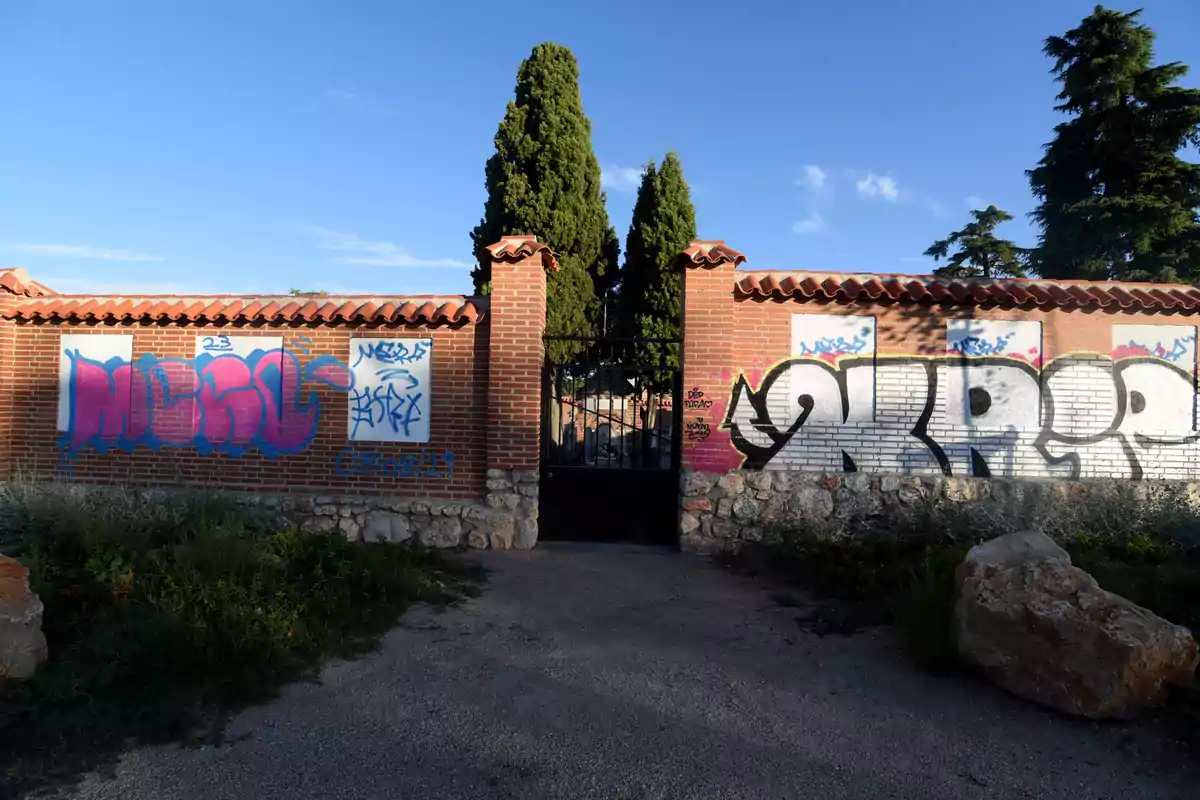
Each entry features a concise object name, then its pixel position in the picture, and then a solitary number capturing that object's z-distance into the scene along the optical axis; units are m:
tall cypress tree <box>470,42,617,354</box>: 15.02
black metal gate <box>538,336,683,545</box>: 7.54
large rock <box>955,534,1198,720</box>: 3.54
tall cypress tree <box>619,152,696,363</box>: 16.78
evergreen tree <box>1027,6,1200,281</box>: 16.25
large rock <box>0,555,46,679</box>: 3.60
